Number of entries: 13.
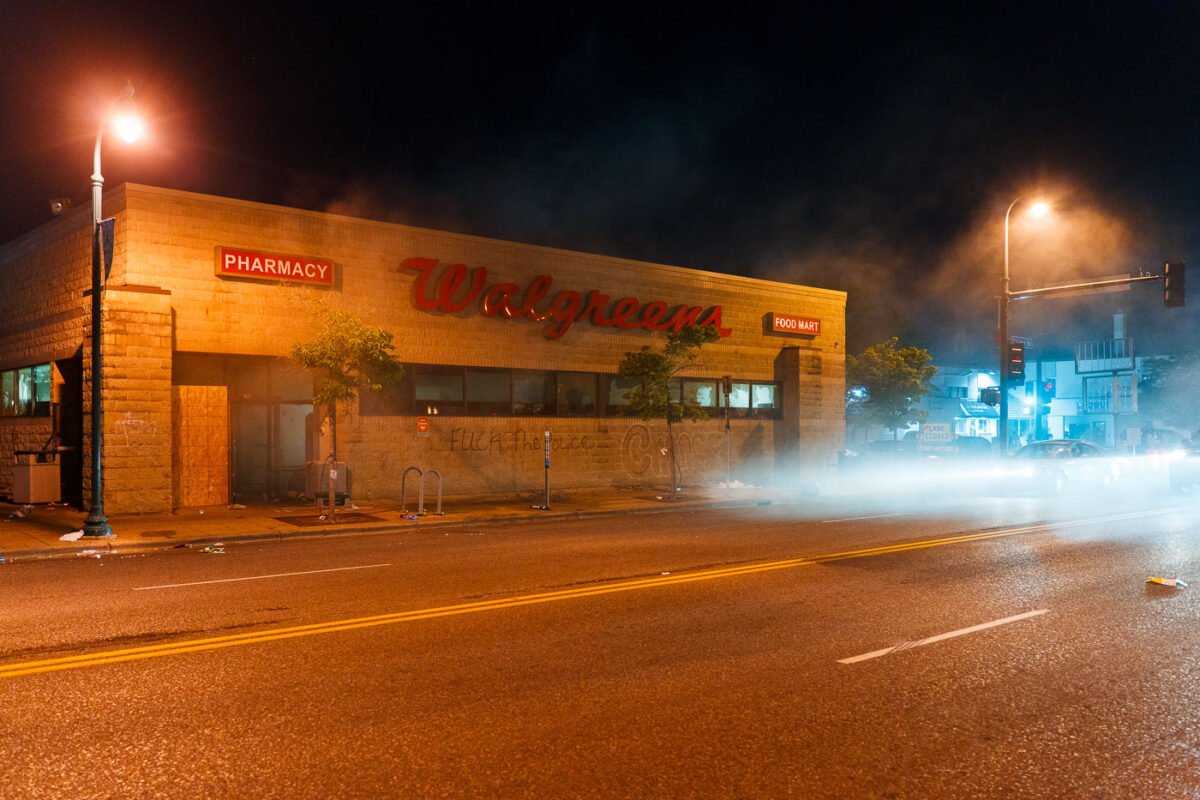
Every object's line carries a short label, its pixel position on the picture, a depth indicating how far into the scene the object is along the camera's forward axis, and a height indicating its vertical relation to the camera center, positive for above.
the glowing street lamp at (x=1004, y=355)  25.72 +1.83
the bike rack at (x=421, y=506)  16.94 -1.84
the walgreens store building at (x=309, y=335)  17.11 +1.69
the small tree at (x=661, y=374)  21.44 +1.10
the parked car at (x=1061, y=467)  23.19 -1.52
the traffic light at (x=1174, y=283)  20.55 +3.22
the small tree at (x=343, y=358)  16.66 +1.23
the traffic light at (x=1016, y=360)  25.92 +1.68
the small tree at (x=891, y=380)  39.47 +1.64
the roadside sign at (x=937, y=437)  29.41 -0.81
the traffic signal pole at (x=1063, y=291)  20.59 +3.32
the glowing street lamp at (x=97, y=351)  13.58 +1.17
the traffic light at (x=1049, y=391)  32.59 +0.89
